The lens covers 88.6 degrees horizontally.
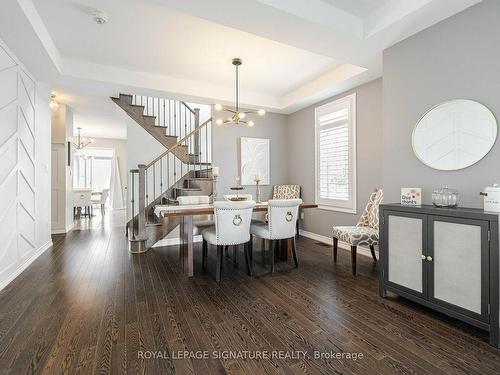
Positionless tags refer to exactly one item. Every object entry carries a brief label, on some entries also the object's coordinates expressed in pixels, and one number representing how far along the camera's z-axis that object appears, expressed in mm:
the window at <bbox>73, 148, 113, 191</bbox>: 9633
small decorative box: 2398
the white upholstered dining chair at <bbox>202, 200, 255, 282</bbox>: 2846
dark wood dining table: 2895
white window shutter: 4211
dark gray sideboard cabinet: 1792
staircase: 4199
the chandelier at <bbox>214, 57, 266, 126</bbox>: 3695
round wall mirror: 2084
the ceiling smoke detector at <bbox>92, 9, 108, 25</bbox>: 2621
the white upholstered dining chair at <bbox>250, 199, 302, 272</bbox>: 3174
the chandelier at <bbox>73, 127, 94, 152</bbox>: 8578
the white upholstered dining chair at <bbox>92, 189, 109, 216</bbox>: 8258
